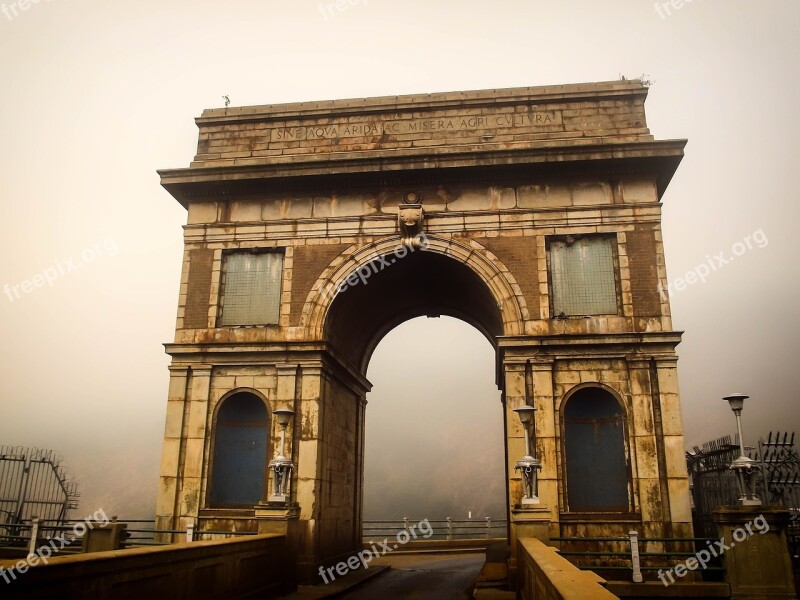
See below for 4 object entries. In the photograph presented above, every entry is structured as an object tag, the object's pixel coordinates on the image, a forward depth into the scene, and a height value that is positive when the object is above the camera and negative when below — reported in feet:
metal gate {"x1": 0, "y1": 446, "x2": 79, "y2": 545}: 70.59 +0.87
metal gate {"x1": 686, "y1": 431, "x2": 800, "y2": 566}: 54.34 +1.67
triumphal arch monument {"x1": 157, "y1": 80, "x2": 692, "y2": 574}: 57.16 +19.24
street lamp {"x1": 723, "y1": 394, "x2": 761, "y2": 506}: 44.77 +1.89
